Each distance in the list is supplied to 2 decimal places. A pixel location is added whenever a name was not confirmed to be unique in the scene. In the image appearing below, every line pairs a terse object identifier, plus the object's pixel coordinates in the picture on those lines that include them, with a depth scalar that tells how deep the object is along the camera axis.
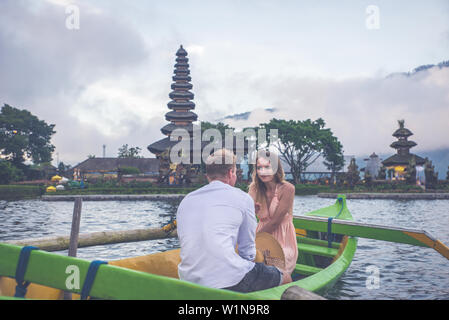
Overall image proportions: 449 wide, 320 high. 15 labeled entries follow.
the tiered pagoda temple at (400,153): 53.06
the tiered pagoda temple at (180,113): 46.88
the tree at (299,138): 46.62
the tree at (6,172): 42.98
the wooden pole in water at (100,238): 5.91
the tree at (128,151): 80.24
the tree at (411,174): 41.38
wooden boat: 2.33
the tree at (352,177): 42.97
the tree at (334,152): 49.09
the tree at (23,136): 55.59
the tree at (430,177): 40.56
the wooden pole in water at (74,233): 5.84
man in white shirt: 2.72
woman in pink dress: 4.88
